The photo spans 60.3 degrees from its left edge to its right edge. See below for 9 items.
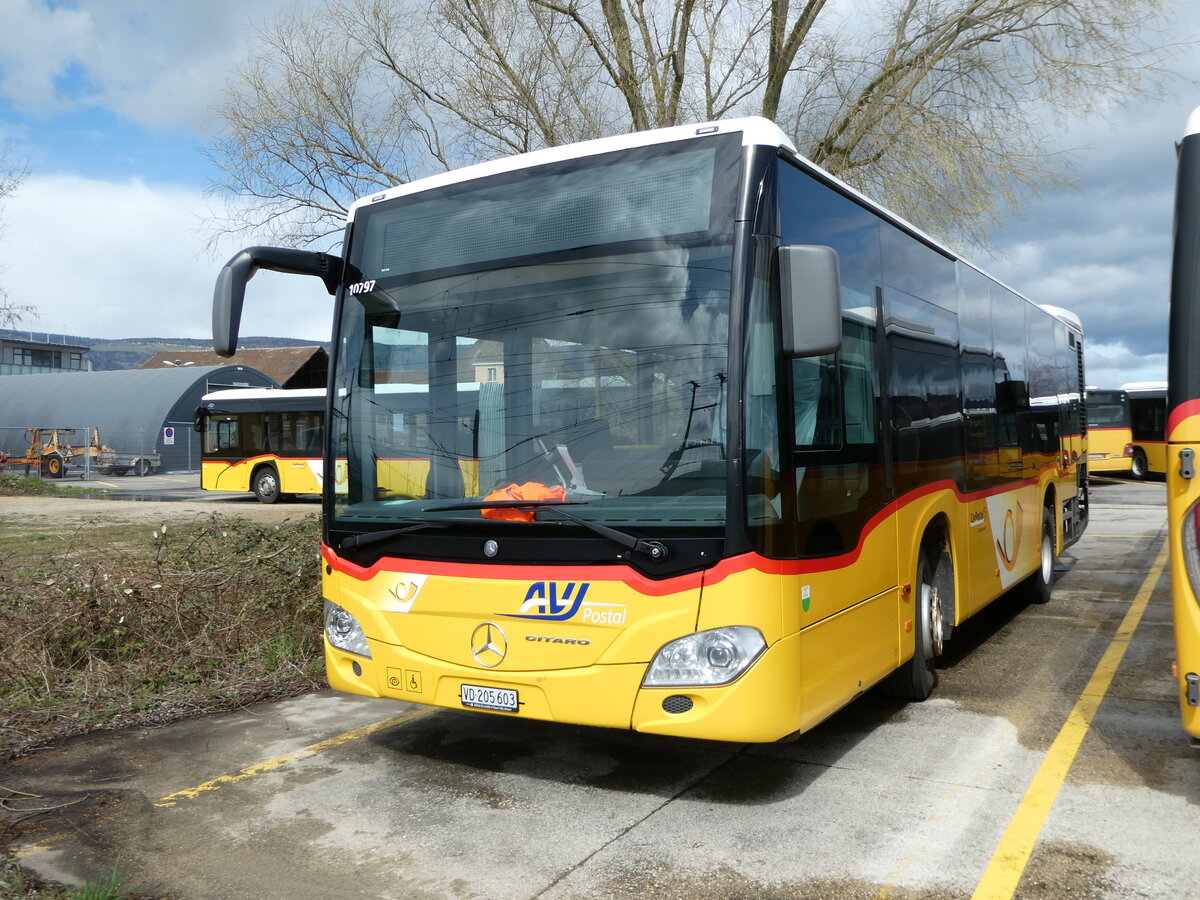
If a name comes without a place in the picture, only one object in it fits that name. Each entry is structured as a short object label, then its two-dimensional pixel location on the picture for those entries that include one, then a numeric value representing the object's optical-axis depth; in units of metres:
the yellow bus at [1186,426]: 4.25
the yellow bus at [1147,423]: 32.22
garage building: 47.31
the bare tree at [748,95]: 12.86
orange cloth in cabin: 4.64
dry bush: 6.57
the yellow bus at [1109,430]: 32.75
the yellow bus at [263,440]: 28.31
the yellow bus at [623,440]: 4.34
